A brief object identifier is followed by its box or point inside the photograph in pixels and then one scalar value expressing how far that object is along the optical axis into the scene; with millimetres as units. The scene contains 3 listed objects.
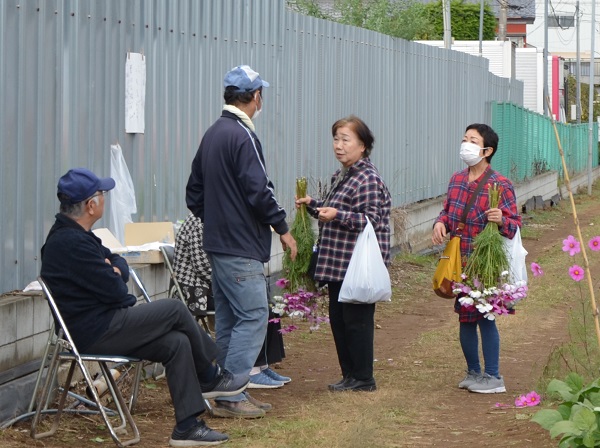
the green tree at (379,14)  21922
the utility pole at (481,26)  33238
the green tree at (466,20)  52938
